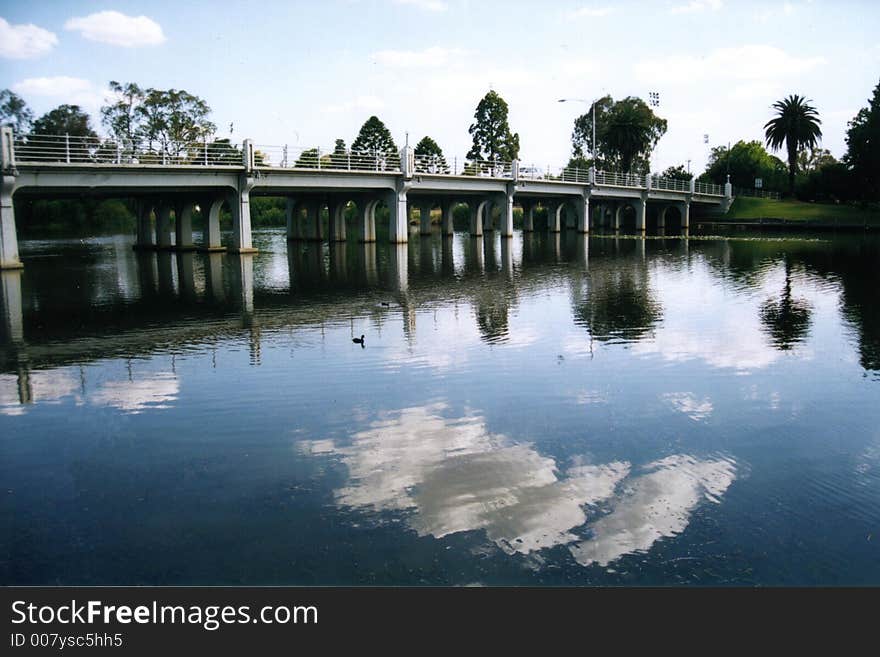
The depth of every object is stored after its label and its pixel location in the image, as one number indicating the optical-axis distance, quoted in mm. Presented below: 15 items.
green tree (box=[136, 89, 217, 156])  79750
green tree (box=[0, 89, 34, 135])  79875
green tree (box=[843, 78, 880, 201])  86125
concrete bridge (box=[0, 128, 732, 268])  35938
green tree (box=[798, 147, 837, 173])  159500
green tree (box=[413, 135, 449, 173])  110500
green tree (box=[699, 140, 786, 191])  116312
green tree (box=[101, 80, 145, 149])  79000
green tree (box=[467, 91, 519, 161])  102125
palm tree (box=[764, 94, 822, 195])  104750
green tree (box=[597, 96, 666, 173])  101562
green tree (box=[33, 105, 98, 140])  86688
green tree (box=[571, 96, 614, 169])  115031
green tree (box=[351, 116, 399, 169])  108250
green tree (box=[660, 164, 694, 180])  111500
